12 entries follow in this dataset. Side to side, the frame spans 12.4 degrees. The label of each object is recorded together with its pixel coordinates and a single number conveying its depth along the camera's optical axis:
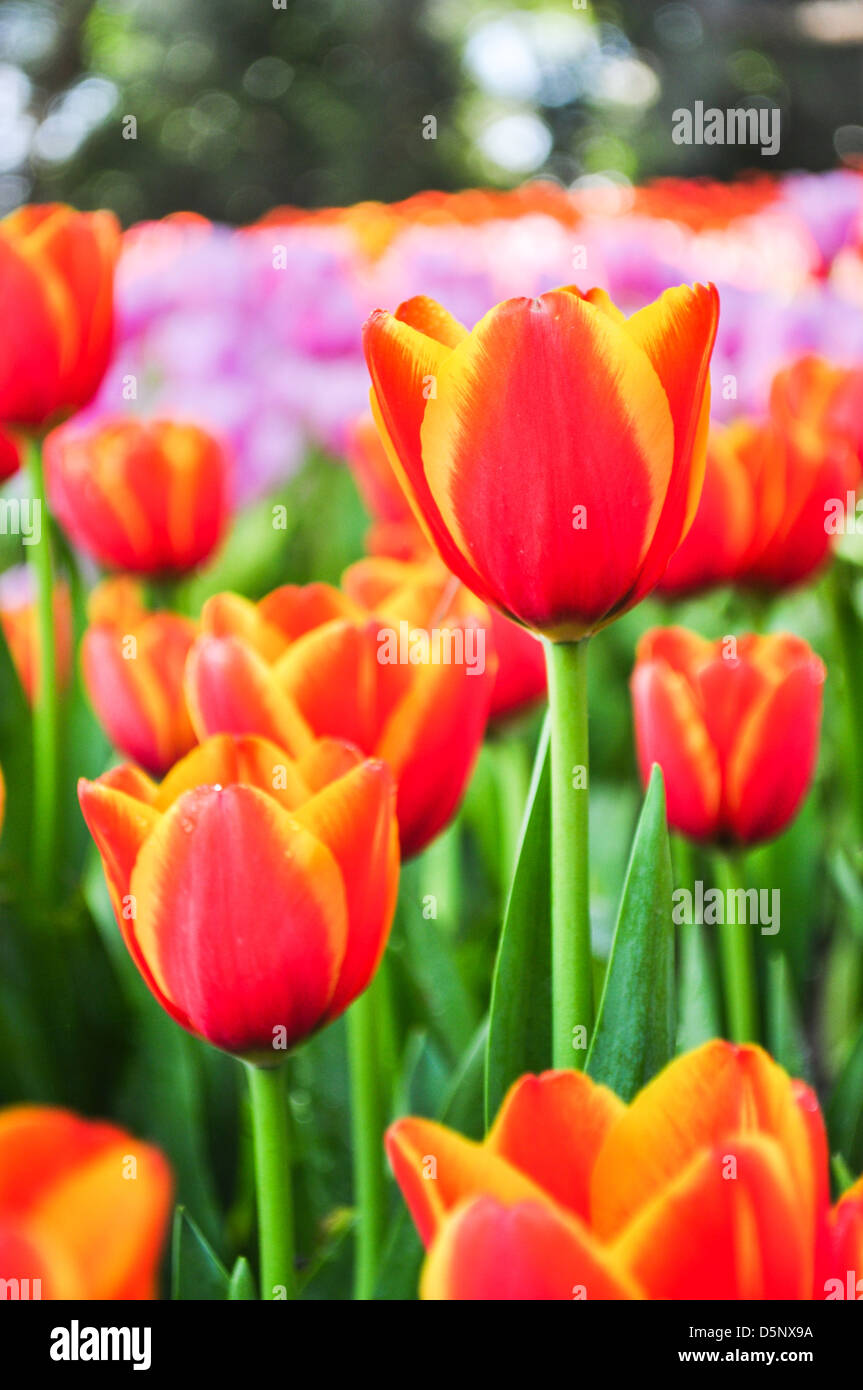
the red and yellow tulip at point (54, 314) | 0.89
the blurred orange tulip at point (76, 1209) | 0.60
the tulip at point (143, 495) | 1.04
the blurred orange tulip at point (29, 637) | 1.03
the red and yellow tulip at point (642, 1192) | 0.62
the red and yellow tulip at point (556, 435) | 0.68
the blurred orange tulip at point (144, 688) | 0.86
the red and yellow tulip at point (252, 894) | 0.70
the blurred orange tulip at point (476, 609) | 0.82
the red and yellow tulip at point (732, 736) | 0.81
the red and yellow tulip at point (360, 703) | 0.75
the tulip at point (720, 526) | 0.92
